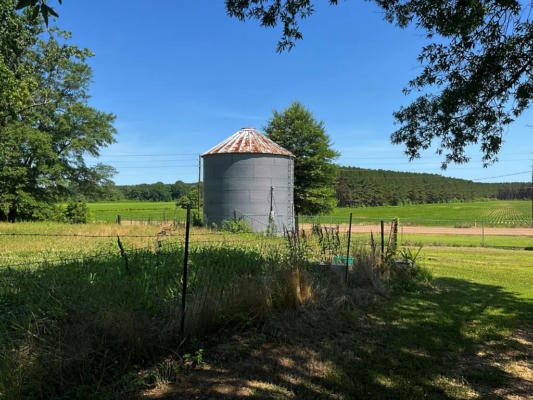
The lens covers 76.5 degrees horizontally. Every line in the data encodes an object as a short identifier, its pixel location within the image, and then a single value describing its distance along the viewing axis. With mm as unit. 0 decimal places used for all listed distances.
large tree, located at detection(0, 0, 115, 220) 23406
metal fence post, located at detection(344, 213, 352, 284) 6776
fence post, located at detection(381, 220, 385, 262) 8216
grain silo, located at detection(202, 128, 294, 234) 18234
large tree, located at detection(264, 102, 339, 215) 26875
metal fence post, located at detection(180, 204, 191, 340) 3767
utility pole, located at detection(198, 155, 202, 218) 28764
